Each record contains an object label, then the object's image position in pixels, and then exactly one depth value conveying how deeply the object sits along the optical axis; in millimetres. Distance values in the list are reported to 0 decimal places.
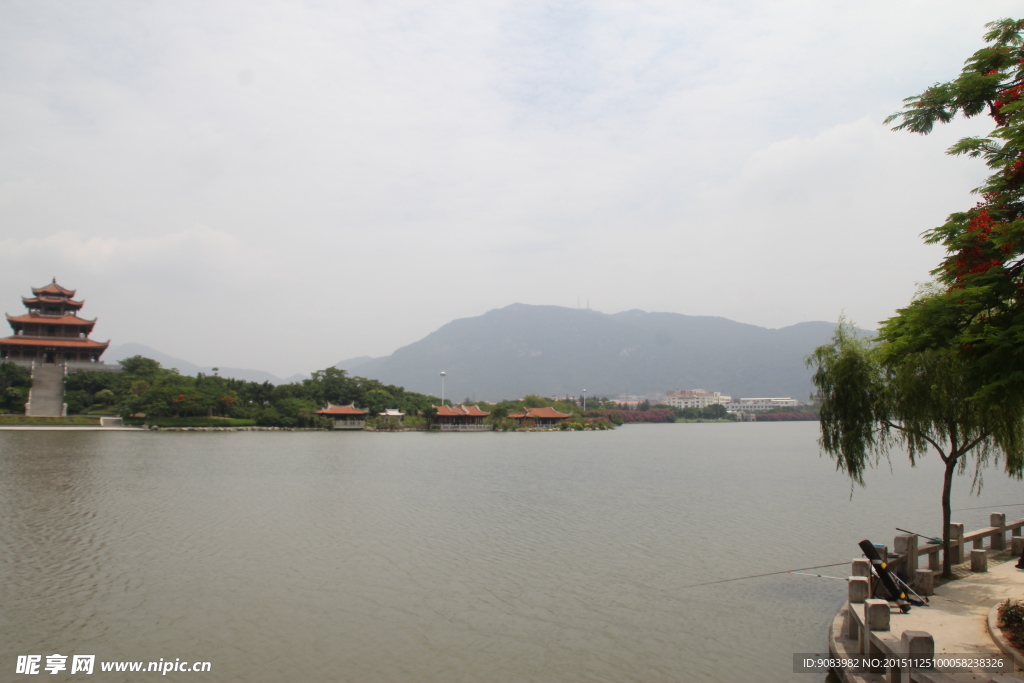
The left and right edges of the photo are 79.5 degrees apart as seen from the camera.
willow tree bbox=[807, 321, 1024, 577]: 9648
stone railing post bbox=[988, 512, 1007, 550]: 11672
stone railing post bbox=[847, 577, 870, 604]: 7880
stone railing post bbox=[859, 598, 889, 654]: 6934
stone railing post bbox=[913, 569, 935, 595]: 9078
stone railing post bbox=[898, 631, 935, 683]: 5688
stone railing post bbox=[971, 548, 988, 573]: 10312
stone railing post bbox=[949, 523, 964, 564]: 10727
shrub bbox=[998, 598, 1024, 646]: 6759
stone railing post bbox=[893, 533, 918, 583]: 9281
